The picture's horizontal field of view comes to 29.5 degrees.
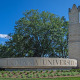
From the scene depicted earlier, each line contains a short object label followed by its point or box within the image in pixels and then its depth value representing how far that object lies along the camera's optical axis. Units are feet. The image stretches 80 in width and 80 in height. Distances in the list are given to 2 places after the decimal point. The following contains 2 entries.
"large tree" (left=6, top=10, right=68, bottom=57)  87.71
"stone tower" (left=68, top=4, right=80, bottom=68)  79.51
